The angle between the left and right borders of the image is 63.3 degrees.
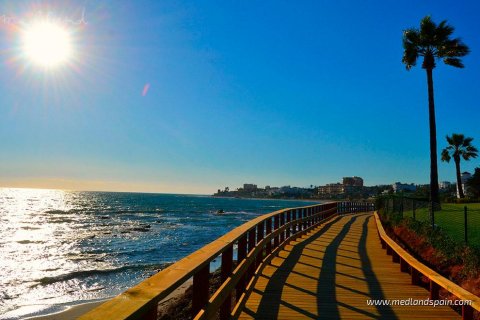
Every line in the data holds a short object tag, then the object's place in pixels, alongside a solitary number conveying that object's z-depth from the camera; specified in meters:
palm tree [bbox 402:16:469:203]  28.69
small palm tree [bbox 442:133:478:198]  57.06
